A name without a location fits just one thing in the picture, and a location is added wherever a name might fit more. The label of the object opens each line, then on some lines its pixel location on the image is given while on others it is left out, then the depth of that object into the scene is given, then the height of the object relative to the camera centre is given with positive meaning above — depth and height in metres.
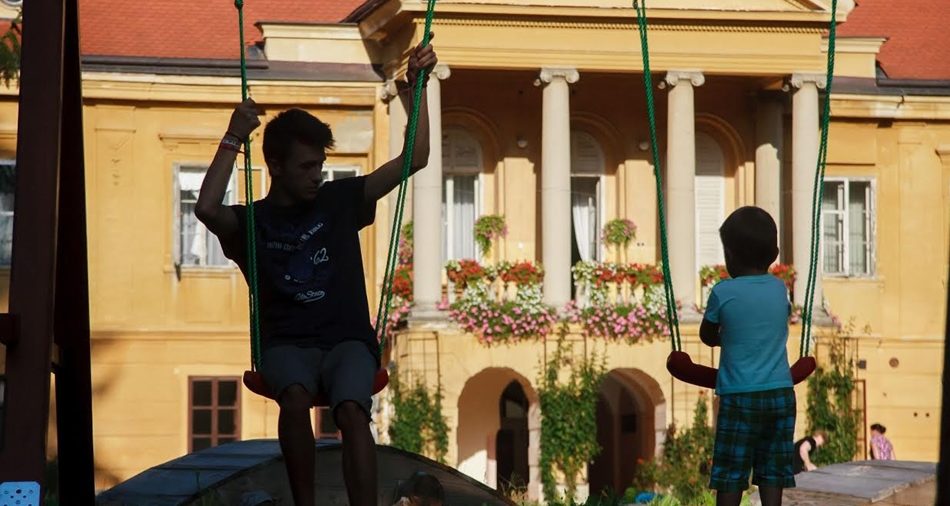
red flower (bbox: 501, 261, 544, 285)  29.55 -0.21
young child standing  8.12 -0.46
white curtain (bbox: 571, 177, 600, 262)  31.95 +0.66
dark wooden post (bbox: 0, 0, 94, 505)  7.02 +0.07
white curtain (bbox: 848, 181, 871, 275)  32.28 +0.50
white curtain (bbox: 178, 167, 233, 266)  31.34 +0.29
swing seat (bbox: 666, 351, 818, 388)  8.25 -0.44
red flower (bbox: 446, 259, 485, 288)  29.33 -0.19
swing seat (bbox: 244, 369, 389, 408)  7.53 -0.45
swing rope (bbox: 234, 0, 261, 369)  7.59 -0.11
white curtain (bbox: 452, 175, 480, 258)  31.84 +0.71
